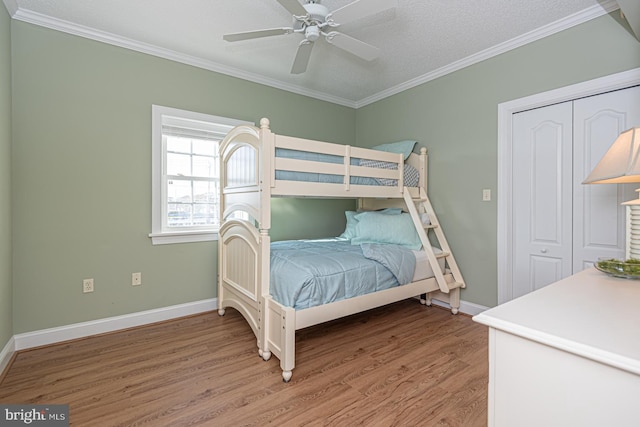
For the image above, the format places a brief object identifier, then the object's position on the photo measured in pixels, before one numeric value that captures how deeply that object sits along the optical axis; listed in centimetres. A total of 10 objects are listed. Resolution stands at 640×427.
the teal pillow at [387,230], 289
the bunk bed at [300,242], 203
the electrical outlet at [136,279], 261
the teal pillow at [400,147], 328
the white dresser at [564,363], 62
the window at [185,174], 271
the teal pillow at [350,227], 330
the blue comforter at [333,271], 200
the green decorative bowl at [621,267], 116
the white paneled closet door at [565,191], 213
